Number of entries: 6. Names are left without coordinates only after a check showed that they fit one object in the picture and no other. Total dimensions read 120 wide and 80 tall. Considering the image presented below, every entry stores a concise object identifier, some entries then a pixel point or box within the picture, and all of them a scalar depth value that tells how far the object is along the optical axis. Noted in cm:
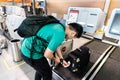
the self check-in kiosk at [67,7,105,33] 149
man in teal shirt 85
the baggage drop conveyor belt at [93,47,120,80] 95
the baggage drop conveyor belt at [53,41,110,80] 96
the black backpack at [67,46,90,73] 97
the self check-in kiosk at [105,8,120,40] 131
